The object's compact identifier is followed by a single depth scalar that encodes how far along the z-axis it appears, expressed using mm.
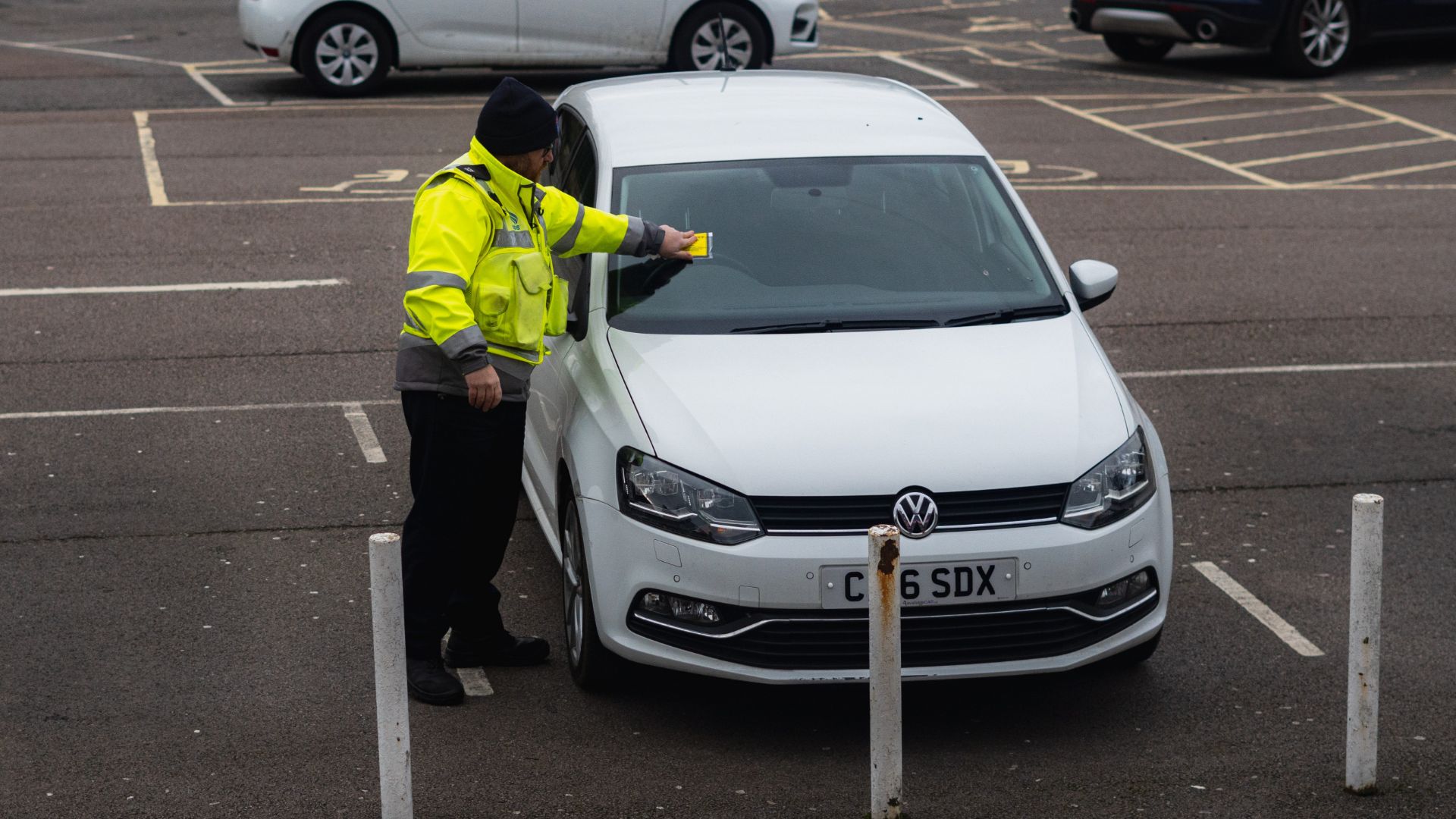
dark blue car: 19031
